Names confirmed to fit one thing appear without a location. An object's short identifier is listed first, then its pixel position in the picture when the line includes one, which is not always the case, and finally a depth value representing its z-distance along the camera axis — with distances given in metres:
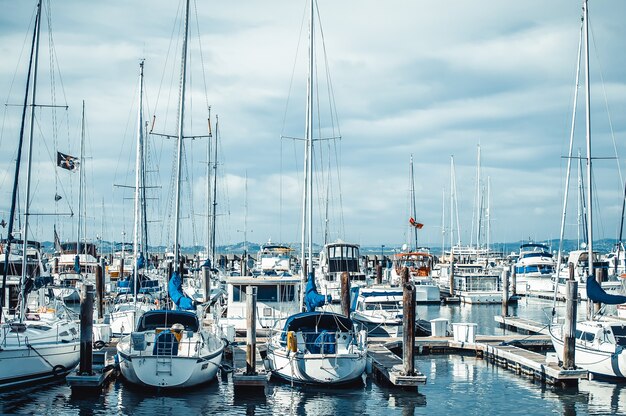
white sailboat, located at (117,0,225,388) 23.61
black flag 42.62
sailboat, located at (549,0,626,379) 25.64
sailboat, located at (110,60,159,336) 34.72
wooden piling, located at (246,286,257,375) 24.25
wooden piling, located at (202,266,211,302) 40.69
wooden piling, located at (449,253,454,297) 61.76
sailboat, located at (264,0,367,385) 24.38
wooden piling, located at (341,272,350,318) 33.31
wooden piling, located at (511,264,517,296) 62.10
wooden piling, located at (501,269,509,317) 47.00
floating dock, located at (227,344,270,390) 24.25
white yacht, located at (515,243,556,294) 66.12
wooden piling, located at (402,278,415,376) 24.38
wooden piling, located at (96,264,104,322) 39.53
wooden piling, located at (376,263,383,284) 62.16
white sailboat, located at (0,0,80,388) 24.14
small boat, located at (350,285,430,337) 39.60
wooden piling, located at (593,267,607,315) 40.94
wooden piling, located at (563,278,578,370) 24.66
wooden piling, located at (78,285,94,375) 23.92
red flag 80.00
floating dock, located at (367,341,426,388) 24.36
